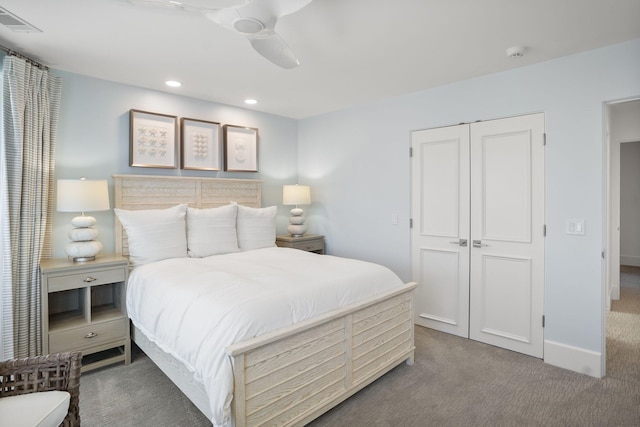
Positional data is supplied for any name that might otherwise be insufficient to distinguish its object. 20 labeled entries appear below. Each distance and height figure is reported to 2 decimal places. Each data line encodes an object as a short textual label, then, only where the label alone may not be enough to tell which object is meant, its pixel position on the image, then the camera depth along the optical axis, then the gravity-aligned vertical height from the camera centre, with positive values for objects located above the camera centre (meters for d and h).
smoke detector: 2.55 +1.23
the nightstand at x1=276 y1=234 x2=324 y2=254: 4.25 -0.36
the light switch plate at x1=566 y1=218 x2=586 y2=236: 2.68 -0.09
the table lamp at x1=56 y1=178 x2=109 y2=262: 2.72 +0.06
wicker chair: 1.56 -0.75
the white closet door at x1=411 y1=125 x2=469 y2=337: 3.35 -0.13
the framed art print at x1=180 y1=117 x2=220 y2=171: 3.79 +0.79
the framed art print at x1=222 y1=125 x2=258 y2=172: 4.15 +0.81
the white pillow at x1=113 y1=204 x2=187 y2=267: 3.02 -0.19
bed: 1.75 -0.88
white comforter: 1.75 -0.53
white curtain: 2.51 +0.10
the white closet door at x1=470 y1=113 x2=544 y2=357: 2.92 -0.17
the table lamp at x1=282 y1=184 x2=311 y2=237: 4.40 +0.16
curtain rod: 2.55 +1.21
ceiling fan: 1.64 +0.99
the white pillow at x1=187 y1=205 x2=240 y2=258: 3.35 -0.18
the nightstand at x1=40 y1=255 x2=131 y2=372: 2.55 -0.85
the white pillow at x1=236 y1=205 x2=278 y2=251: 3.76 -0.16
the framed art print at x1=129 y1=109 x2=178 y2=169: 3.43 +0.76
